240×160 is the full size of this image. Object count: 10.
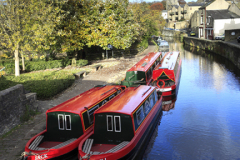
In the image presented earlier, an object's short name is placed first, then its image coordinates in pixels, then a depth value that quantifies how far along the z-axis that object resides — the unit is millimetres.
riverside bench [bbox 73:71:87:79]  22141
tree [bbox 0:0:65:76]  19672
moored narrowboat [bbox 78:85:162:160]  8828
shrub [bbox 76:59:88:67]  28395
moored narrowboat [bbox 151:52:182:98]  18359
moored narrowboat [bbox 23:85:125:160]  9008
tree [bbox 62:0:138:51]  25797
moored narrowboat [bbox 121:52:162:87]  18517
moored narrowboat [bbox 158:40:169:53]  41128
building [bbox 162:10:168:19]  135250
